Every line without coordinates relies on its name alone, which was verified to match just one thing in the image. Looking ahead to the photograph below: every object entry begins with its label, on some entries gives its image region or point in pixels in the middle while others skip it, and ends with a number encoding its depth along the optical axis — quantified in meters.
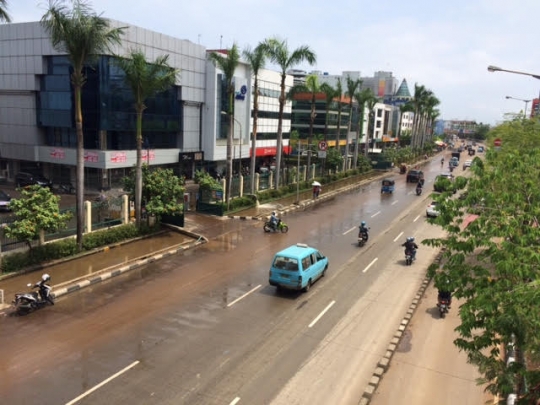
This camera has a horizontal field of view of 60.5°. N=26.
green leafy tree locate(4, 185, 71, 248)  18.44
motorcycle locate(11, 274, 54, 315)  15.20
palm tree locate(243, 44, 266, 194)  35.56
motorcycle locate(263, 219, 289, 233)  29.23
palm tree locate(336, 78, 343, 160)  53.50
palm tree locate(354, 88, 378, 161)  61.69
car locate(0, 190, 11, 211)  29.53
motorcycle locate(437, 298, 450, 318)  16.42
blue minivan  17.56
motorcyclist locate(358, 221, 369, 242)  26.44
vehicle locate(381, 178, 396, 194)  49.50
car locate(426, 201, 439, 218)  33.97
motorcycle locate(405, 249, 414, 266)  22.92
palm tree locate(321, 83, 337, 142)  51.19
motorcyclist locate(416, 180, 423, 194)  48.81
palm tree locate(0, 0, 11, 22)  18.57
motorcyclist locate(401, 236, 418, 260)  22.84
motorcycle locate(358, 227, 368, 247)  26.50
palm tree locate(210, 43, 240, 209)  32.44
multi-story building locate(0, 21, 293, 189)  38.56
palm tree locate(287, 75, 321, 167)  44.31
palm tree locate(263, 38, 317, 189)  36.47
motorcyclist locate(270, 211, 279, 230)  29.17
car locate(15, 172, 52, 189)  38.98
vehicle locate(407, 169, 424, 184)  59.62
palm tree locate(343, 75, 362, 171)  56.37
